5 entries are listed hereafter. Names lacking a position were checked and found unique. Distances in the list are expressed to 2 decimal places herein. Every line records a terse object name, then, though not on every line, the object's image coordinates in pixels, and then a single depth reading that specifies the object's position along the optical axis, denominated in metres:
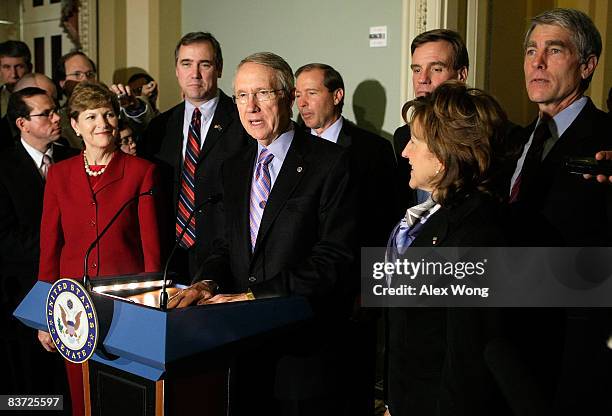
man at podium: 2.01
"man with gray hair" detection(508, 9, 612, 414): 1.99
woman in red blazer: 2.67
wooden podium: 1.56
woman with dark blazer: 1.48
